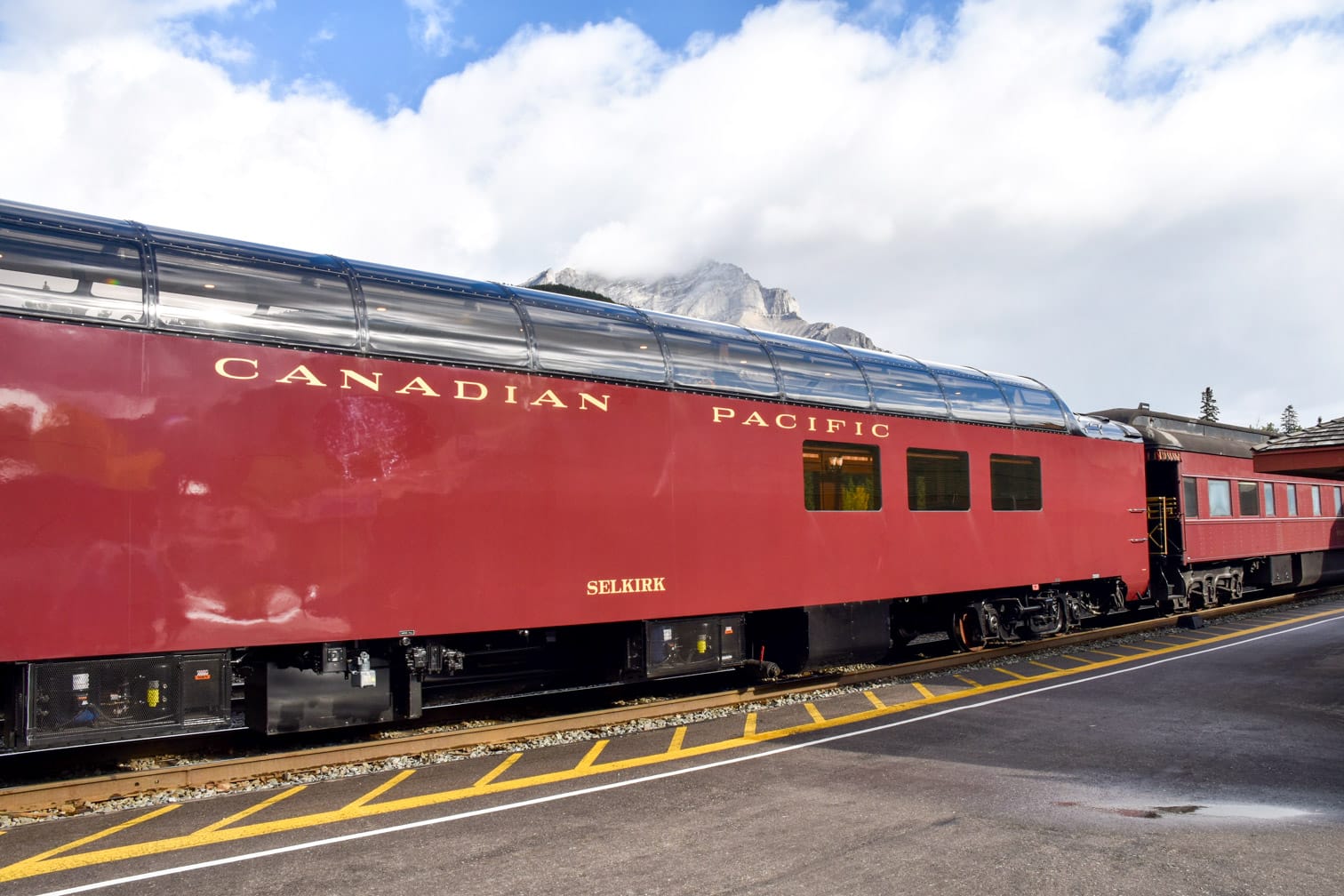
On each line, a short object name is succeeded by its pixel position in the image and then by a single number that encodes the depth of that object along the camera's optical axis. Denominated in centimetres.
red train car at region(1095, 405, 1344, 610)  1736
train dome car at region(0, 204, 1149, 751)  629
